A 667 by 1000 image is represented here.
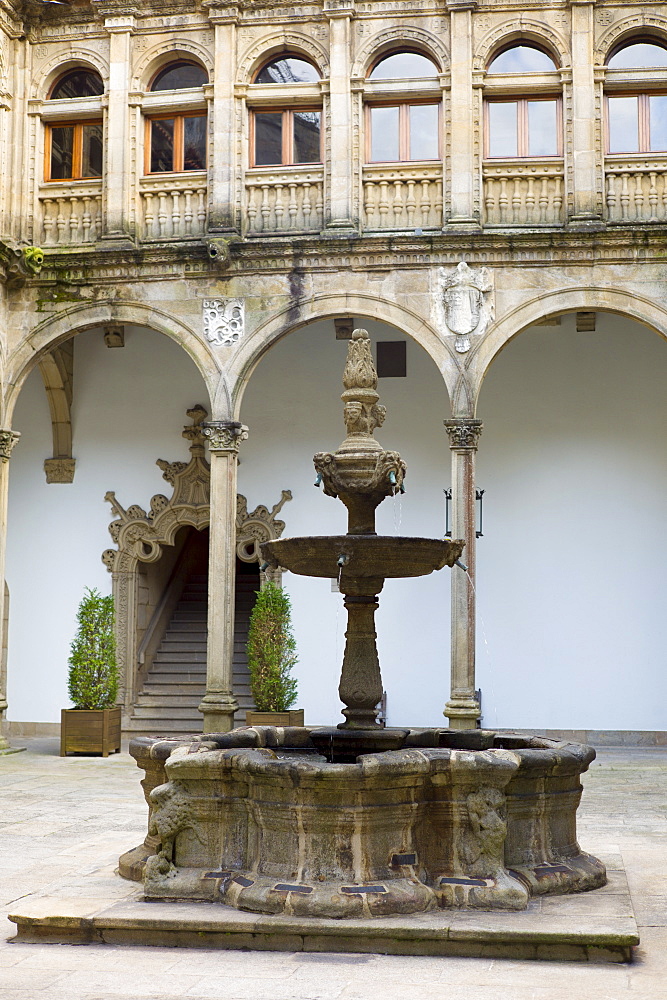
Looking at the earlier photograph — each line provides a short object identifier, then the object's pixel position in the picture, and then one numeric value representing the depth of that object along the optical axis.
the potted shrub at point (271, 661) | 13.48
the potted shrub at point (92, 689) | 13.52
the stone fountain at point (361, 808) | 5.63
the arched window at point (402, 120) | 13.52
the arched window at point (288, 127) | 13.64
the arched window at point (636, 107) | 13.27
